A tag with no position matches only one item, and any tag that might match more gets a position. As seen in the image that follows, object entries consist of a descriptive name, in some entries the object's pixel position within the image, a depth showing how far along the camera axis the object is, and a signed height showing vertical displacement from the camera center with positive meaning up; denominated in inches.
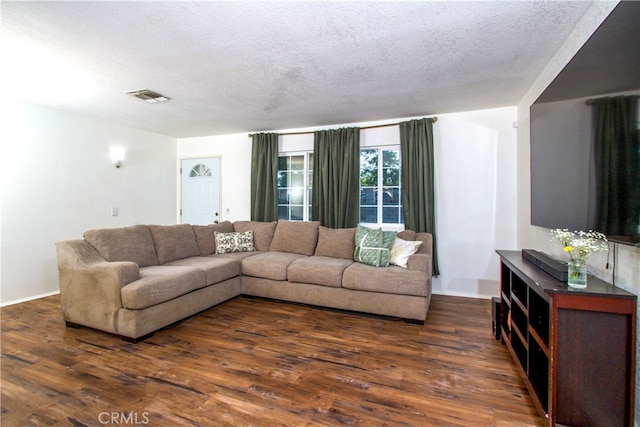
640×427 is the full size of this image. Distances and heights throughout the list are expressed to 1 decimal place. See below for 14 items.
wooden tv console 54.0 -27.7
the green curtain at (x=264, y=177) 191.0 +22.3
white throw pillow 128.9 -18.4
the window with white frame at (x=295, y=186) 191.3 +16.4
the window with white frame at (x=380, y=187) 167.5 +13.9
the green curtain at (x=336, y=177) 169.9 +19.5
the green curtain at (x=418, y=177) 153.1 +18.0
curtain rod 154.5 +48.8
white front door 216.4 +15.3
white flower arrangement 60.0 -7.4
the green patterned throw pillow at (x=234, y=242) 165.9 -18.1
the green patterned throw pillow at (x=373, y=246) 130.6 -16.6
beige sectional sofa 102.6 -26.8
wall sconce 178.2 +34.1
